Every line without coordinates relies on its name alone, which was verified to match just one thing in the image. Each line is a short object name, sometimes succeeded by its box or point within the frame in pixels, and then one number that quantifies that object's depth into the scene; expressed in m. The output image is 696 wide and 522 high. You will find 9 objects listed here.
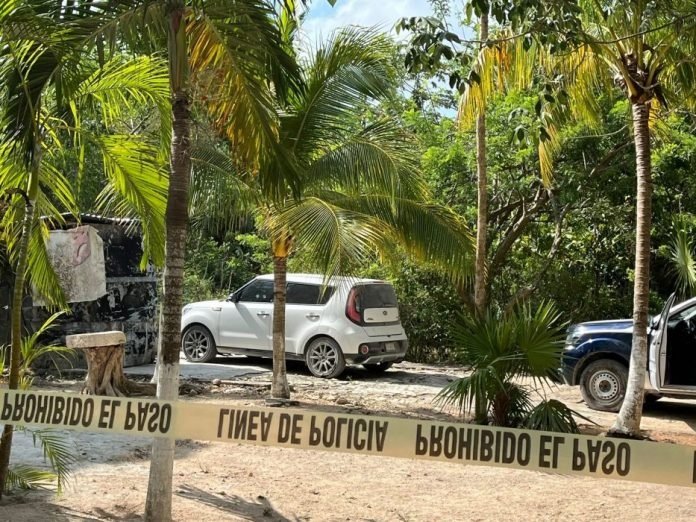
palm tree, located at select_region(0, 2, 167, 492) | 5.24
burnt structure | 13.73
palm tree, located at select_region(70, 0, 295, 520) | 5.36
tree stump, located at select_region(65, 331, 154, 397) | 10.77
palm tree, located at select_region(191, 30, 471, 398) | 10.02
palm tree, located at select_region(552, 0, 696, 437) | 9.18
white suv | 13.68
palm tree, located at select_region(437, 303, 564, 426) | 8.71
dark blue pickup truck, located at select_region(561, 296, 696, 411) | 10.47
